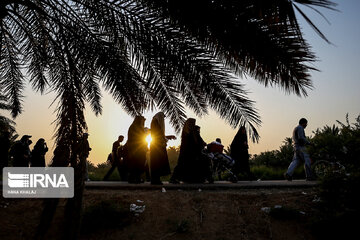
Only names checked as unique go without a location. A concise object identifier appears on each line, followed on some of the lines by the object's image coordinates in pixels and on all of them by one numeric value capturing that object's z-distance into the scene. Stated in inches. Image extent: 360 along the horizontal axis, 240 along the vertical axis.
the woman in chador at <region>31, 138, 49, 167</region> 377.1
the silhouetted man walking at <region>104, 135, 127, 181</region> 394.6
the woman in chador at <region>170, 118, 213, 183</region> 328.5
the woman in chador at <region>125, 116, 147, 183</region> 317.7
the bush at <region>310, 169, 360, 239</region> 169.2
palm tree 110.0
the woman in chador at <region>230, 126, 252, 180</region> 371.9
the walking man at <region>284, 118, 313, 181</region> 335.3
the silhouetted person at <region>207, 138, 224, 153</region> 353.7
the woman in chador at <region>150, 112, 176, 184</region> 312.5
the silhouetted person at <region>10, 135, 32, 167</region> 367.9
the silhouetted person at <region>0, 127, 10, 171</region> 400.8
